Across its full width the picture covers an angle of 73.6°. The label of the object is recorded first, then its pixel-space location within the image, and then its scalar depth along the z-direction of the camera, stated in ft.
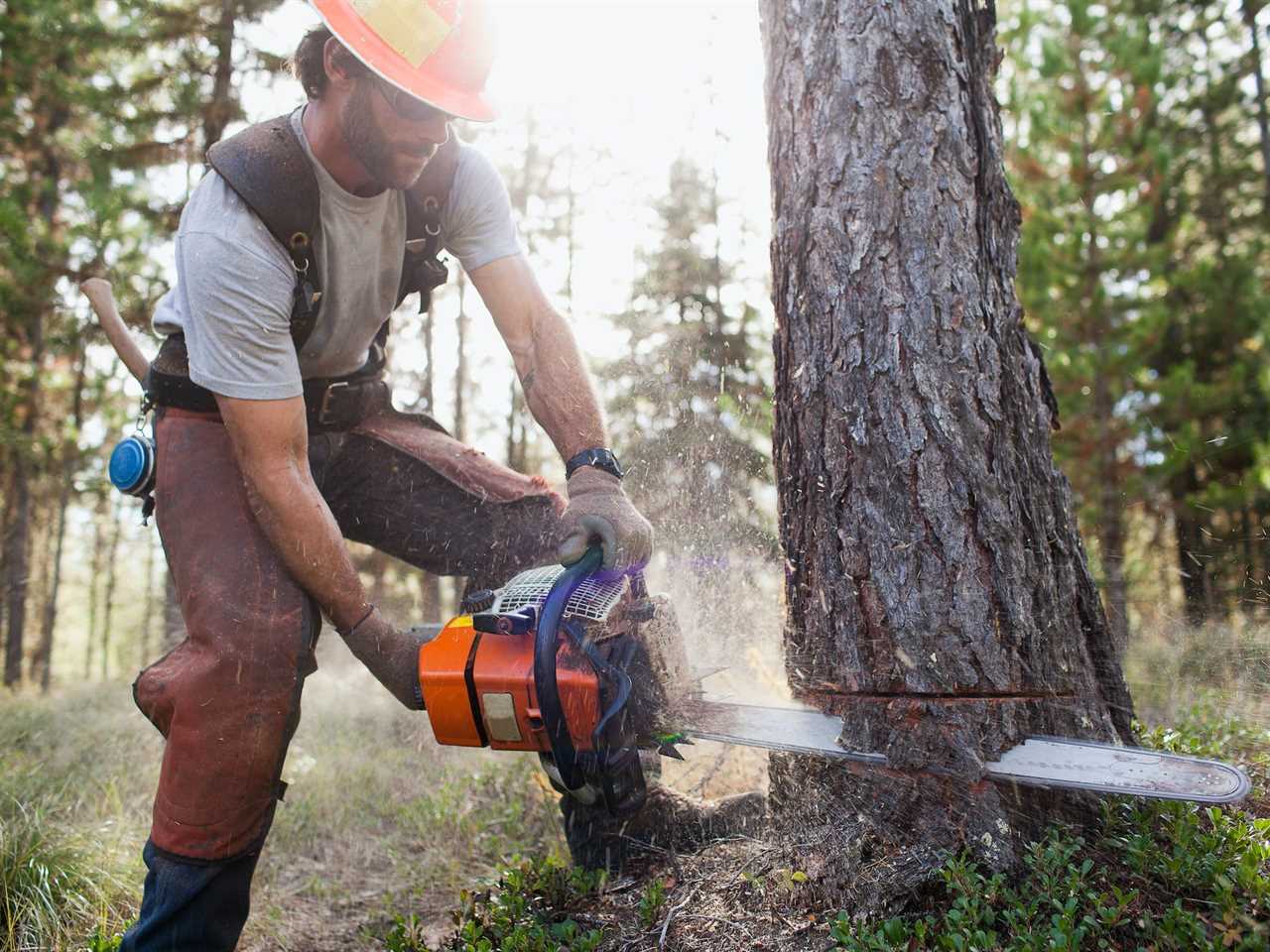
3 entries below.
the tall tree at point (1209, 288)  32.81
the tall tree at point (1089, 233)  31.96
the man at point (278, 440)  7.19
